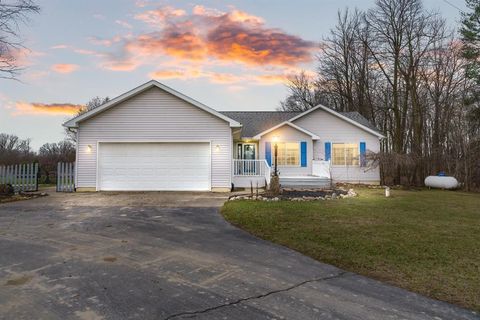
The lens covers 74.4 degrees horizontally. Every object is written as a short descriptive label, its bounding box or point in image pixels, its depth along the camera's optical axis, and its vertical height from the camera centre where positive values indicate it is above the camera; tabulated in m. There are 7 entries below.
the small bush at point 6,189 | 13.14 -0.73
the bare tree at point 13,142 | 55.73 +5.52
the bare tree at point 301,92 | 35.97 +9.27
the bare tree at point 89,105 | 39.82 +8.56
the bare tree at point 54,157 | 25.11 +1.42
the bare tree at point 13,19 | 12.34 +6.02
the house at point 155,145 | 14.91 +1.27
